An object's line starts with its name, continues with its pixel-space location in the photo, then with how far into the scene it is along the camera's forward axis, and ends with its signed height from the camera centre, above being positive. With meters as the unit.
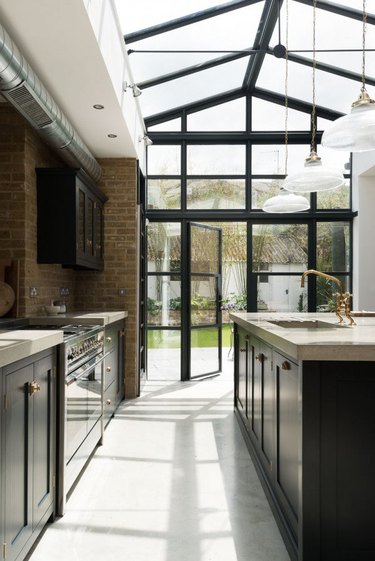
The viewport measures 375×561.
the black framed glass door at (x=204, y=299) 6.91 -0.19
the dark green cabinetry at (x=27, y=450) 1.90 -0.73
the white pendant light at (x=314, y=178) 3.36 +0.76
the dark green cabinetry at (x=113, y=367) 4.35 -0.81
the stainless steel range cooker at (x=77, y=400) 2.73 -0.75
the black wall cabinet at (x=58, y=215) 4.25 +0.62
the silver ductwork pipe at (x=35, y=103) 2.72 +1.22
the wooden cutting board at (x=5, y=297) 3.75 -0.09
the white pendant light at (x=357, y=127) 2.44 +0.81
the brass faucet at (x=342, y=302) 3.35 -0.11
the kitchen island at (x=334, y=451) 1.95 -0.66
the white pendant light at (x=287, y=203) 4.36 +0.74
